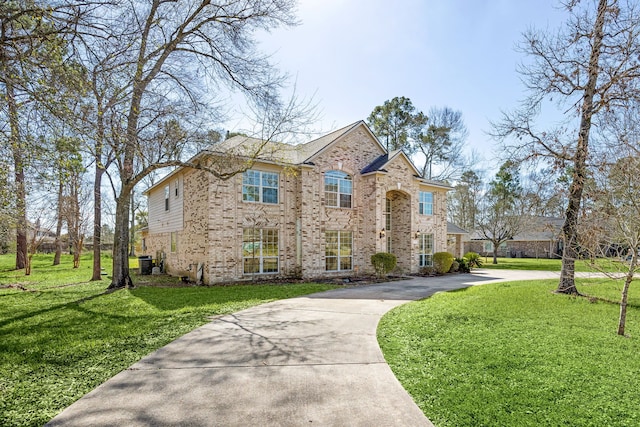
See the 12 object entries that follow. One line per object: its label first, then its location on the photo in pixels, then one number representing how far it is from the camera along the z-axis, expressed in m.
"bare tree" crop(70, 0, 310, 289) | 11.00
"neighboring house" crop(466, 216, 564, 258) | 39.98
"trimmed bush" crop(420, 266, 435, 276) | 18.83
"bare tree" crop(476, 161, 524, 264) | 31.00
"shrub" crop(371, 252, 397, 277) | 16.16
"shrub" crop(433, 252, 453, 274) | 19.53
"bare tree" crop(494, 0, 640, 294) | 10.34
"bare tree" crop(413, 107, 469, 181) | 32.78
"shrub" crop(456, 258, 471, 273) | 20.60
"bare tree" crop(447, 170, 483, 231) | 37.80
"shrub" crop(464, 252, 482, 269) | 23.92
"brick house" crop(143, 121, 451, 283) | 14.03
